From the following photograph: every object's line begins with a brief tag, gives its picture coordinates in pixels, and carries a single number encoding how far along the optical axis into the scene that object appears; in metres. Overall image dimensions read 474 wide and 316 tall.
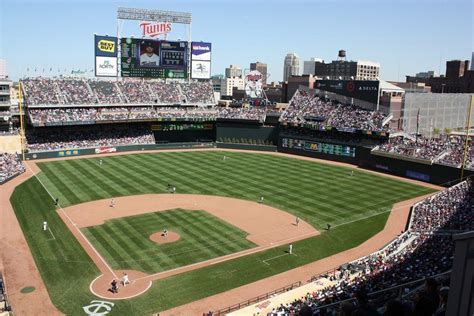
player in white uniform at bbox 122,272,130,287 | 25.05
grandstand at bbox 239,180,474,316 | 11.60
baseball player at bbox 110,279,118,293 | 24.33
